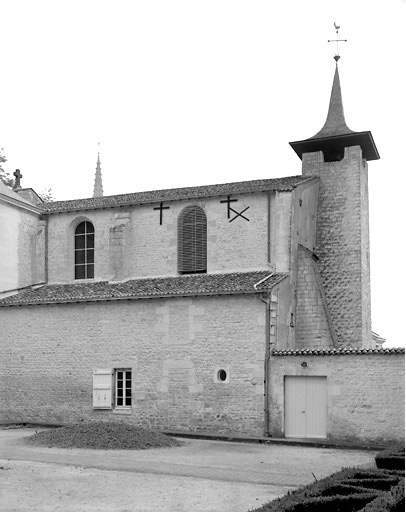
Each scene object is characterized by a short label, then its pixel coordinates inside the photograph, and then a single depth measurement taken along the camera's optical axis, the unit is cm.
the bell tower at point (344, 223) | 2642
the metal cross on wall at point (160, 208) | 2678
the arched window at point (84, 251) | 2784
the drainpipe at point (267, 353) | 2141
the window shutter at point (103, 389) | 2364
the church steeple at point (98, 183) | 4891
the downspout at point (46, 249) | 2827
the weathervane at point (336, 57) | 3112
